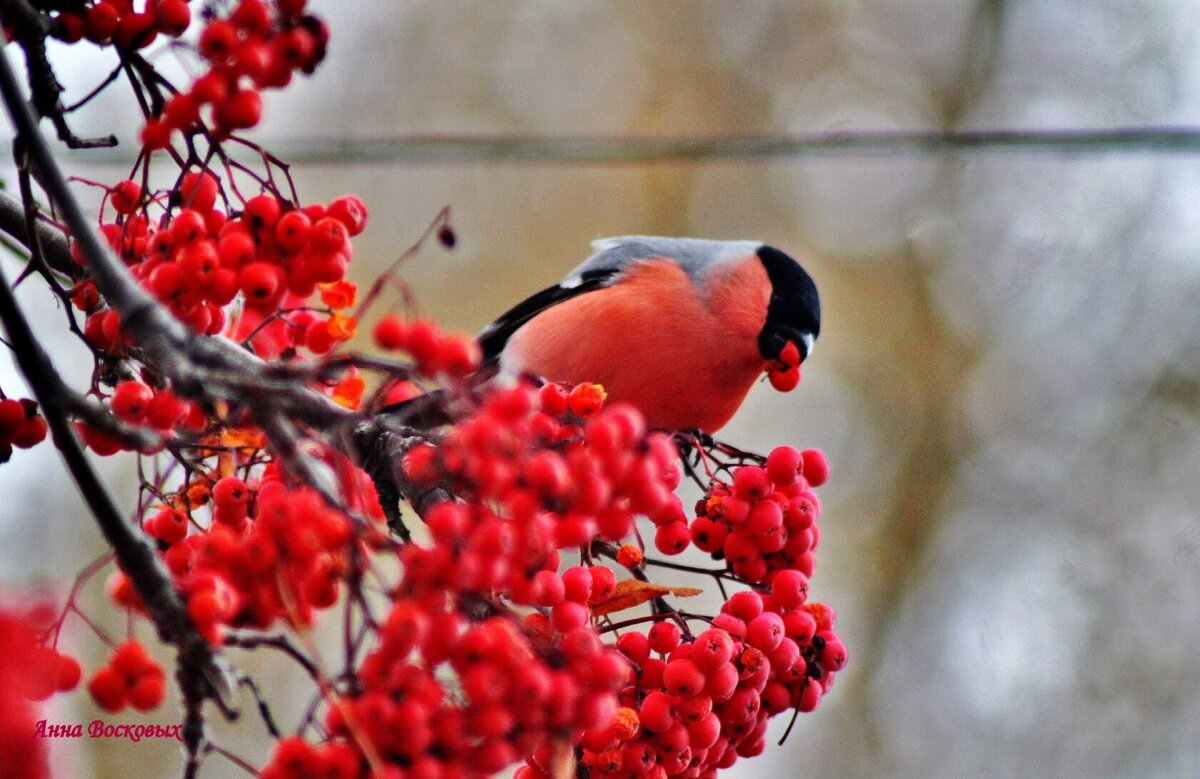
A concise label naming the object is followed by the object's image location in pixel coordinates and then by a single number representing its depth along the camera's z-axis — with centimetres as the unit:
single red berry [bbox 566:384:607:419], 491
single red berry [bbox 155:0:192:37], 482
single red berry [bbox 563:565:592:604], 485
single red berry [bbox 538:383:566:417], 490
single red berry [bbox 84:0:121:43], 483
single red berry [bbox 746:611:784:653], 487
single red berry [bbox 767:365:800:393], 507
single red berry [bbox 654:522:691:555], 492
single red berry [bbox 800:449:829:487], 494
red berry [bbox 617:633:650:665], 487
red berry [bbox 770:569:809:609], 490
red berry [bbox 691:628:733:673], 485
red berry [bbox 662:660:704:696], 485
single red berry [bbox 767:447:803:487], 491
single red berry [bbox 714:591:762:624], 488
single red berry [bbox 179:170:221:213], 483
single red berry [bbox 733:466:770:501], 491
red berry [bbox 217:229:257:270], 481
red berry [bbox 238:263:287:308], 481
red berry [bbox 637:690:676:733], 485
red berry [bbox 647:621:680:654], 487
